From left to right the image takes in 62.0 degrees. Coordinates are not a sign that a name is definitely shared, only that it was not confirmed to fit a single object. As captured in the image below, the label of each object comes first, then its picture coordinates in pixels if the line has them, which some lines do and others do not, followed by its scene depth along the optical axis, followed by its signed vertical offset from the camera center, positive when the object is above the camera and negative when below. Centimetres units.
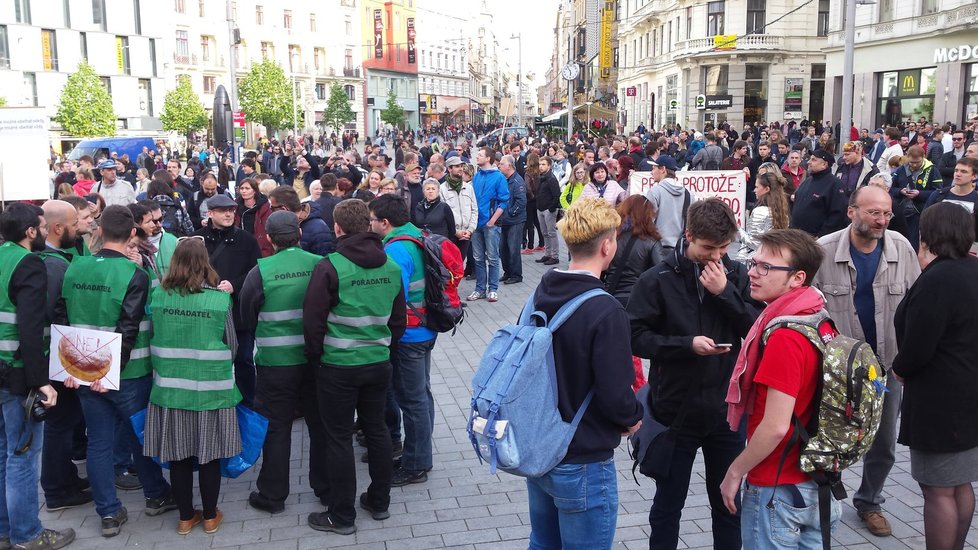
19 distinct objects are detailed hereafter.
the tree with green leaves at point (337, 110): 6656 +362
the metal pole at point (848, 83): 1958 +168
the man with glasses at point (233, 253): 623 -75
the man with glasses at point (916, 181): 991 -36
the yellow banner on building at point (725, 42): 4439 +607
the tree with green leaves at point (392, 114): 7419 +363
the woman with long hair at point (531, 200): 1414 -81
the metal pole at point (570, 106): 3112 +191
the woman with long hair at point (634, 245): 567 -64
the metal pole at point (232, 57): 3133 +388
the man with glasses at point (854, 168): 988 -19
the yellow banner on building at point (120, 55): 5541 +676
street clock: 3102 +314
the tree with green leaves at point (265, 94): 5691 +422
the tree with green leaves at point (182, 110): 4934 +272
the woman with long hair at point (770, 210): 747 -52
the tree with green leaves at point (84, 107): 4450 +267
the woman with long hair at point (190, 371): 477 -126
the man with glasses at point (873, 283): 461 -75
